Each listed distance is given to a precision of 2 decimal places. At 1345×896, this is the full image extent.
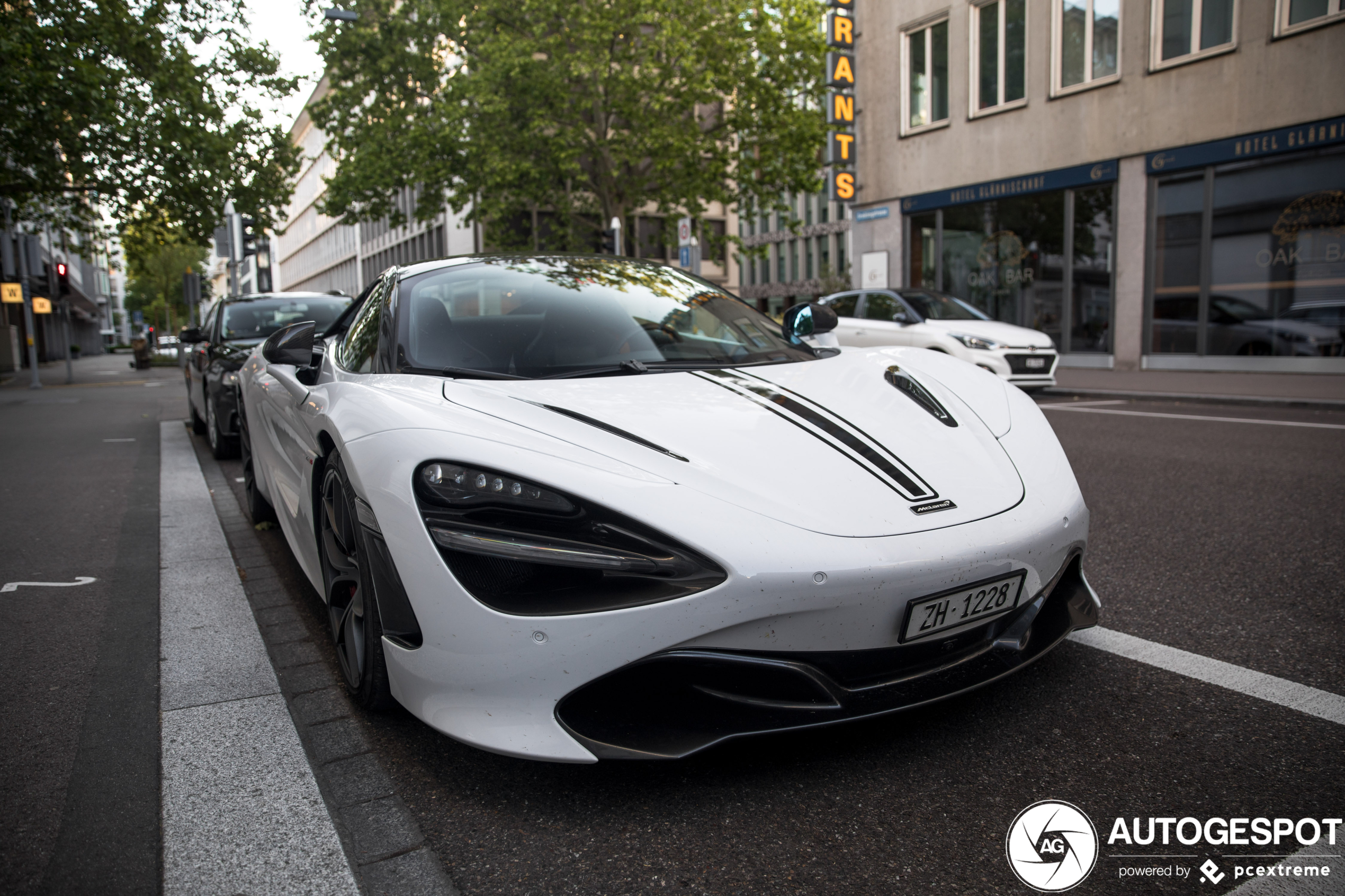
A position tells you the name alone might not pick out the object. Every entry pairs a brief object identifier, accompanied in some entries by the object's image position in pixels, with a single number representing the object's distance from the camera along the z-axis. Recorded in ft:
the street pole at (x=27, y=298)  65.21
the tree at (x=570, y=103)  74.43
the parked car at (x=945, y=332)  42.29
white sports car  6.51
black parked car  25.46
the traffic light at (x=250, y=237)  64.44
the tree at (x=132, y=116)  61.00
